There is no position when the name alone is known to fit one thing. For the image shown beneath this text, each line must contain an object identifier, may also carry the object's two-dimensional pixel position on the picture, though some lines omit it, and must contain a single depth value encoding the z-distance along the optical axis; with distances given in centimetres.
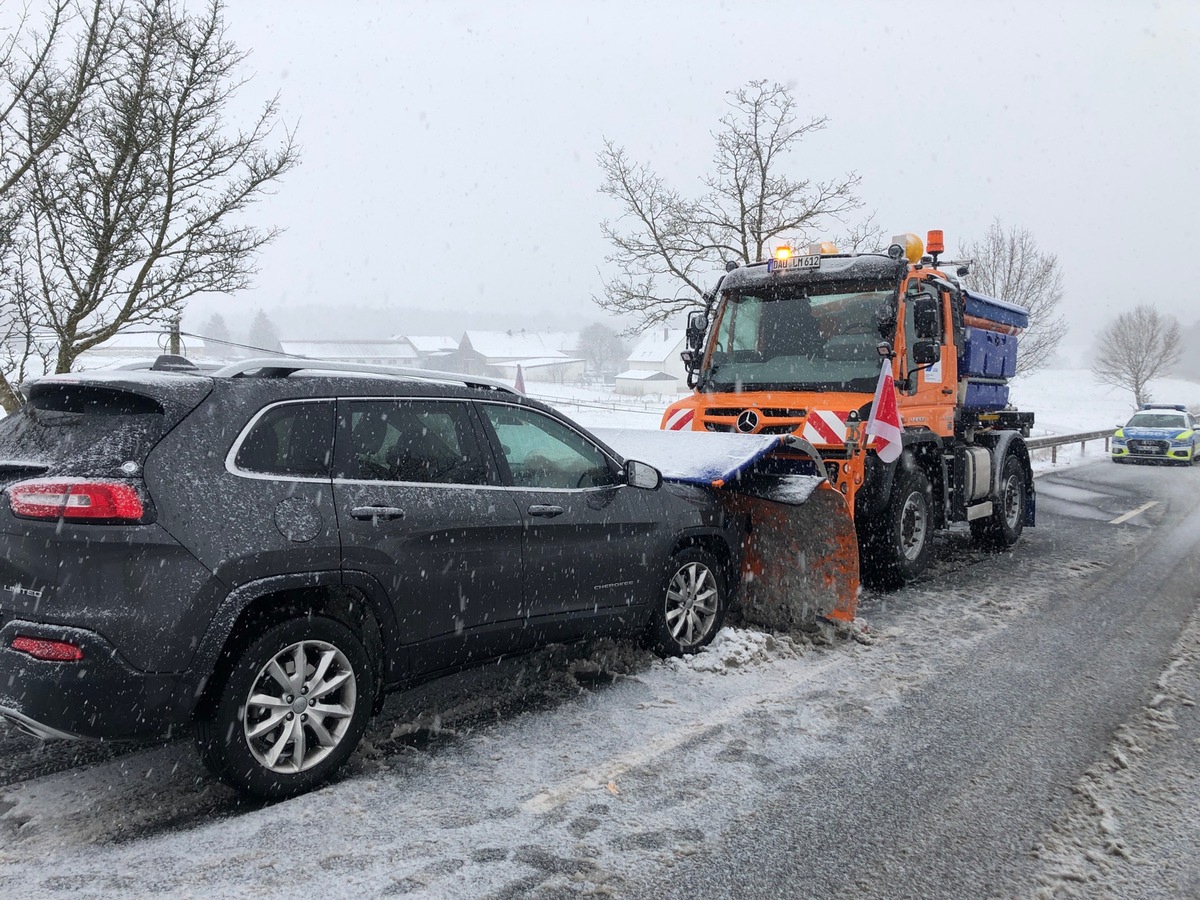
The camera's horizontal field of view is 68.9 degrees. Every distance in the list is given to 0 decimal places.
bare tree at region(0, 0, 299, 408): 1140
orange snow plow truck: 629
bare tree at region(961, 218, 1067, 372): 3002
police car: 2186
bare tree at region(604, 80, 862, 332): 1844
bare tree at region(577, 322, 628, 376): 11931
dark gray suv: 304
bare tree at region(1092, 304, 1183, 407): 5400
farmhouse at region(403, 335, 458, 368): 12064
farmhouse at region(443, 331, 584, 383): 11075
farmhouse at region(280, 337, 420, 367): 12375
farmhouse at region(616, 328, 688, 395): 8856
